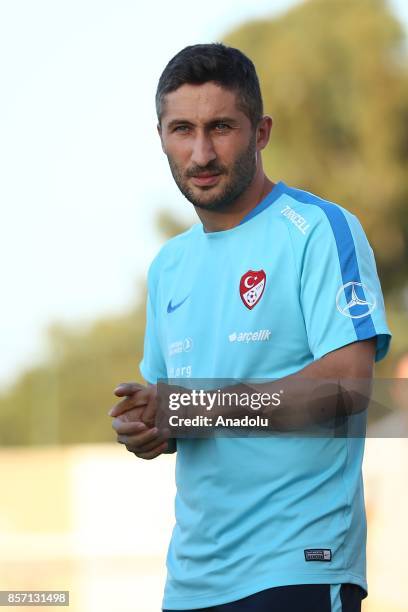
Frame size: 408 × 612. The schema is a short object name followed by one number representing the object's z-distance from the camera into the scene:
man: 5.73
